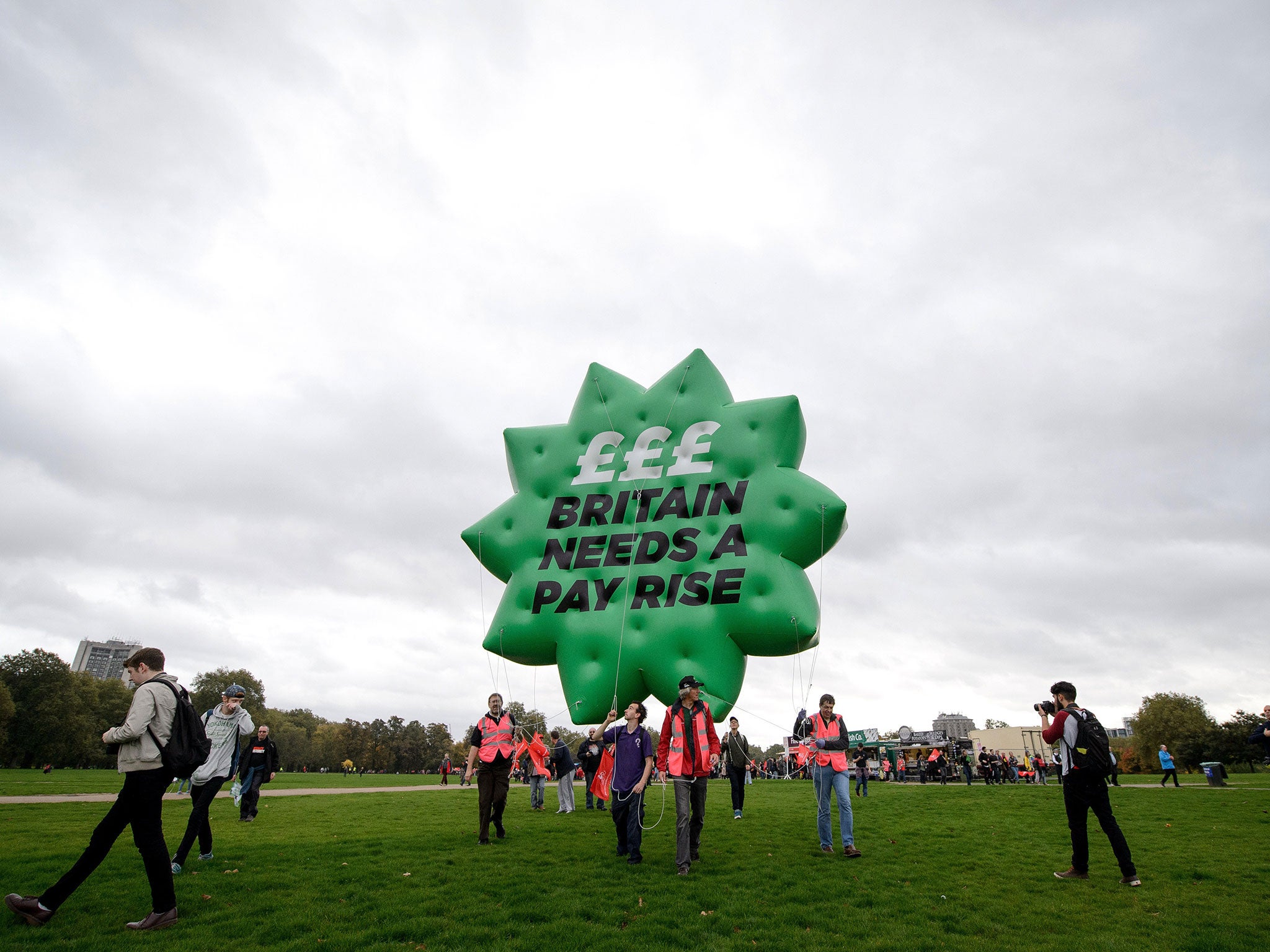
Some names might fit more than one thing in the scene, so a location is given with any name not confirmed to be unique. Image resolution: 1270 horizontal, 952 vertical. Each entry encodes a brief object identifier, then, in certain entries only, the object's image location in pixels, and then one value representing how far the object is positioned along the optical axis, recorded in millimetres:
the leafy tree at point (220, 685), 74688
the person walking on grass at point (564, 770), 13594
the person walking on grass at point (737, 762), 12281
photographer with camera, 6773
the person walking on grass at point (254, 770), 11859
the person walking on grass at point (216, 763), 7113
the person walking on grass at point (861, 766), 16828
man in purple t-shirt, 7895
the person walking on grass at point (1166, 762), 21031
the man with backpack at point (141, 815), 5129
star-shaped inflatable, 9898
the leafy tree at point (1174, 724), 47562
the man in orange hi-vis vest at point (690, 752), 7621
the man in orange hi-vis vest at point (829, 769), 8281
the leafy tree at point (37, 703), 56750
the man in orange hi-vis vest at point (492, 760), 9281
